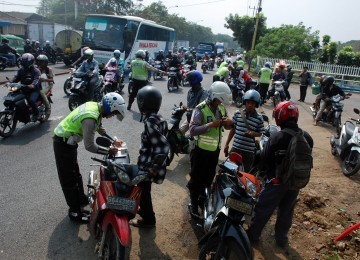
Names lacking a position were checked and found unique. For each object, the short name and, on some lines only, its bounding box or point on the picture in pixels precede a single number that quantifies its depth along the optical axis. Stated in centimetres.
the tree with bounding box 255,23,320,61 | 2611
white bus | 1638
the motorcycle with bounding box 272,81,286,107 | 1230
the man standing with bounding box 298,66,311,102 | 1447
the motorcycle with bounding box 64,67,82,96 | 1127
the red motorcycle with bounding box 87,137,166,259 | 283
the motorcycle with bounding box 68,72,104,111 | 889
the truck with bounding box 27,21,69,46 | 2948
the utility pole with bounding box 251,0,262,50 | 2878
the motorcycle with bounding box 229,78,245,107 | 1235
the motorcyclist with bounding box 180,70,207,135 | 549
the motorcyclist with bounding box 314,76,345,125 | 974
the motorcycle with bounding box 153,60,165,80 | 1905
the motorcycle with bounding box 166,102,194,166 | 593
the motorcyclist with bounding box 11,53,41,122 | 695
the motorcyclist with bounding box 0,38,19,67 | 1780
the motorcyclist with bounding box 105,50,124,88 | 1115
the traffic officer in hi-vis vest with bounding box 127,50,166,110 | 959
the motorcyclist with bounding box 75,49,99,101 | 924
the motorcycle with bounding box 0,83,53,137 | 668
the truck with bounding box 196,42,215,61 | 4166
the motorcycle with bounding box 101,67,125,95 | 1084
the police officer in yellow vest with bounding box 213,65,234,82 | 1028
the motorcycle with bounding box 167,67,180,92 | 1453
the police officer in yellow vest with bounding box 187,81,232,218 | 370
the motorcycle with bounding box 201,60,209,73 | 2545
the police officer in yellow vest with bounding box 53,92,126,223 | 342
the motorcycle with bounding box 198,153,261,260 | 277
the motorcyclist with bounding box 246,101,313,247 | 339
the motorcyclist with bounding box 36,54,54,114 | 744
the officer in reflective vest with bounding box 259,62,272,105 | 1246
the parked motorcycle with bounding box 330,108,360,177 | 611
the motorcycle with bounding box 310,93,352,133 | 927
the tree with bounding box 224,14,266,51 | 3831
